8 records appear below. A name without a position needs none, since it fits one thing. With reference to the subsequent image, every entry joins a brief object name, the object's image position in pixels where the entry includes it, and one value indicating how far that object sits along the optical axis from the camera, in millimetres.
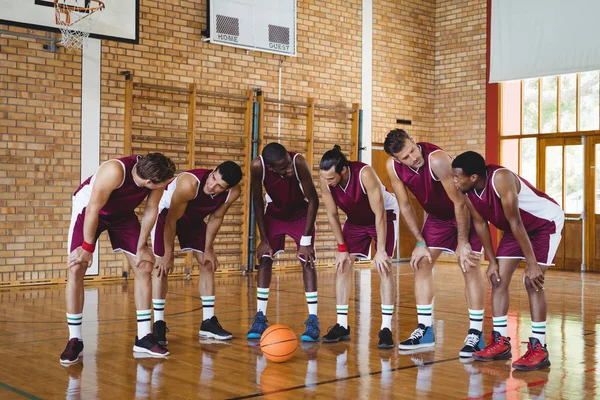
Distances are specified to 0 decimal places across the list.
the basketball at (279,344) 4543
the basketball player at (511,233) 4305
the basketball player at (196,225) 5012
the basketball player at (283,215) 5156
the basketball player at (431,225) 4719
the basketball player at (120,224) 4445
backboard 8469
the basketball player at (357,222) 4977
